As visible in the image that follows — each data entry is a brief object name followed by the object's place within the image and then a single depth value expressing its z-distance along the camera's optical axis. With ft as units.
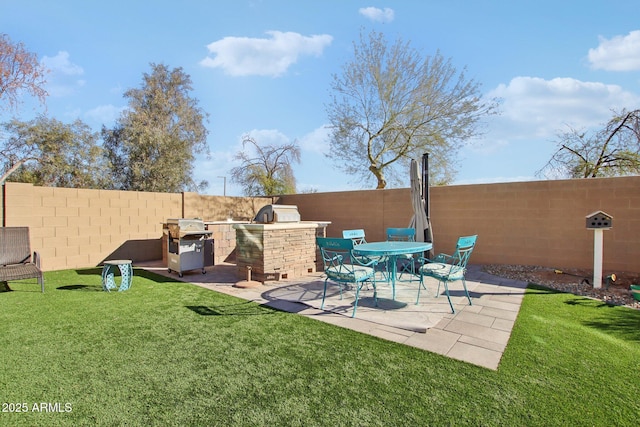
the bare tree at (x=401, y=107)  34.76
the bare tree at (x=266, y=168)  53.88
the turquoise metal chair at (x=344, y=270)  12.85
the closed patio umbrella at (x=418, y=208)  20.36
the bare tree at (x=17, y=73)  32.24
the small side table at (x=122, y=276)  17.02
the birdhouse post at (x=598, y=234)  17.10
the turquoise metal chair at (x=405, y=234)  19.75
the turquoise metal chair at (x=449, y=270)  13.00
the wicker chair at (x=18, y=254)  16.48
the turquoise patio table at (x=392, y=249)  13.44
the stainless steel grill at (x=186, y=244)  21.18
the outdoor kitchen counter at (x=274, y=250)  19.24
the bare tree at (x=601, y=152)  30.04
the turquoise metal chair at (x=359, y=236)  17.89
